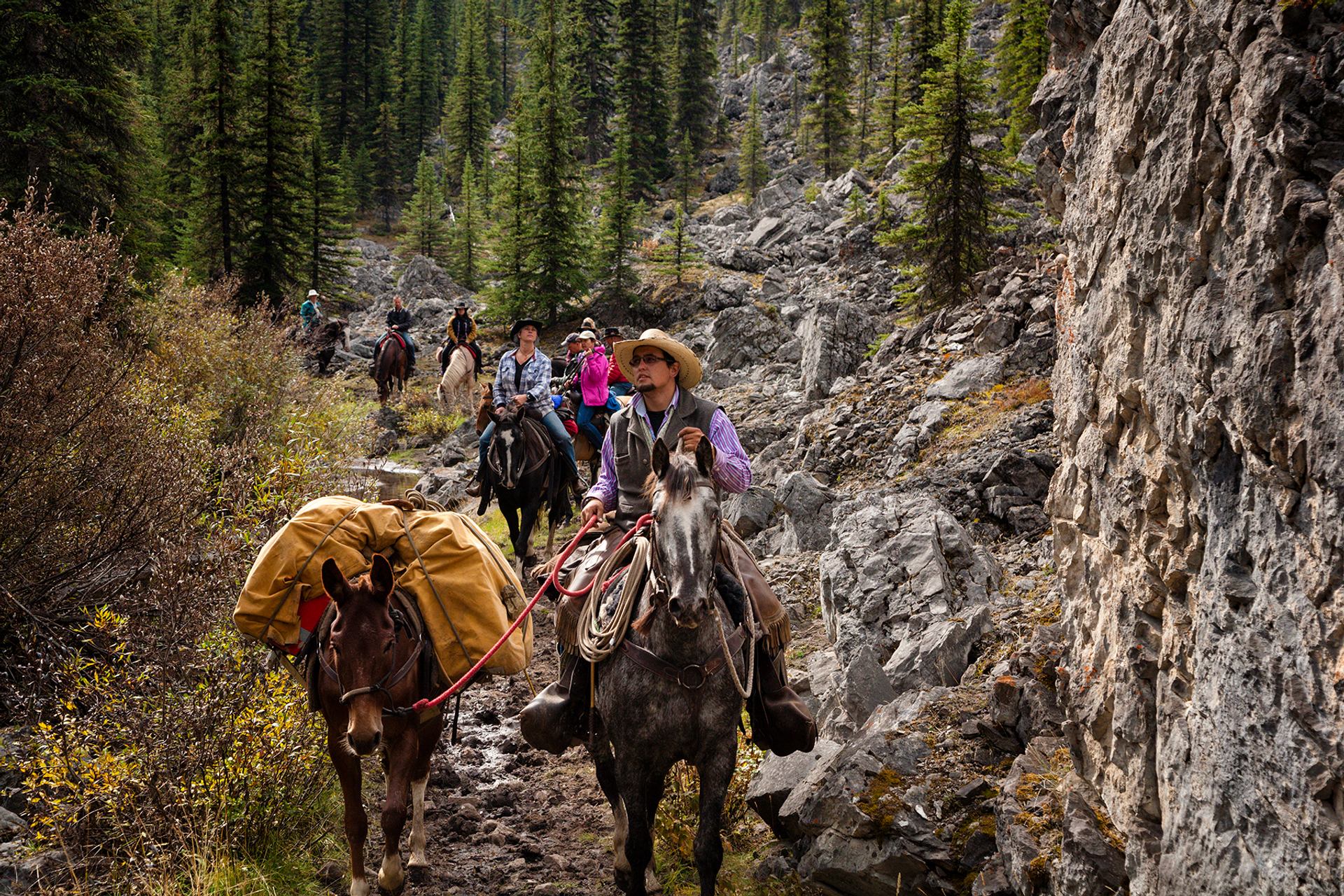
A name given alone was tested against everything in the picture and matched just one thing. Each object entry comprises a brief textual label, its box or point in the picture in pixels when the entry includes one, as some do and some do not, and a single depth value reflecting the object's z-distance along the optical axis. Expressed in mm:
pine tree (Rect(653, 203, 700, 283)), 36094
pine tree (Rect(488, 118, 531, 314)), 34906
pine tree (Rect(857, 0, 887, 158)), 61250
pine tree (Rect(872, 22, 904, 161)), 47844
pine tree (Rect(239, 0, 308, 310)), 31547
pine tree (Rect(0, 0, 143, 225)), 16703
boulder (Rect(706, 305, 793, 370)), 25750
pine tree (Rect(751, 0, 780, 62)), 96438
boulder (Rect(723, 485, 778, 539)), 13078
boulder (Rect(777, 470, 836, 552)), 11656
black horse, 13070
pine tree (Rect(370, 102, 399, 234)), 76812
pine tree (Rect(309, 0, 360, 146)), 77250
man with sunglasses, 5883
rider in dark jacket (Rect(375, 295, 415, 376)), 29325
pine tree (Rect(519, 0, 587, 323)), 34406
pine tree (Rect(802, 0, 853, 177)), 56344
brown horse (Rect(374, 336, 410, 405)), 28281
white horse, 22906
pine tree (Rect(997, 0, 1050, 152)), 25375
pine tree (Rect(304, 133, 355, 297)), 41094
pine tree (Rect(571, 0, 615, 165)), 67188
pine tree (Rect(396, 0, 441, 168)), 84812
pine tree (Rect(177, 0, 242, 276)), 30516
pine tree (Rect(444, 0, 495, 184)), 77375
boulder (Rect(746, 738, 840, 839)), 6457
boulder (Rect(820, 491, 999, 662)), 7820
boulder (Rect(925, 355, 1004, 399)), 12586
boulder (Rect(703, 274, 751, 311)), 33625
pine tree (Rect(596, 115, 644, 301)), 35562
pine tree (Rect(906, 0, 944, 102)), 42000
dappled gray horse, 5102
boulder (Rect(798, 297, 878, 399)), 18031
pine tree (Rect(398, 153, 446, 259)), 61219
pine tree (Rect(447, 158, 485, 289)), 53625
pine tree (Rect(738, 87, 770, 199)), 62188
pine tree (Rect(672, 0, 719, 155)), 68750
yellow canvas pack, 5980
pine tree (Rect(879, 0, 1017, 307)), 18516
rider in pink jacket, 15859
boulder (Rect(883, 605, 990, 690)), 6918
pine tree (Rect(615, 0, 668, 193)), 60906
